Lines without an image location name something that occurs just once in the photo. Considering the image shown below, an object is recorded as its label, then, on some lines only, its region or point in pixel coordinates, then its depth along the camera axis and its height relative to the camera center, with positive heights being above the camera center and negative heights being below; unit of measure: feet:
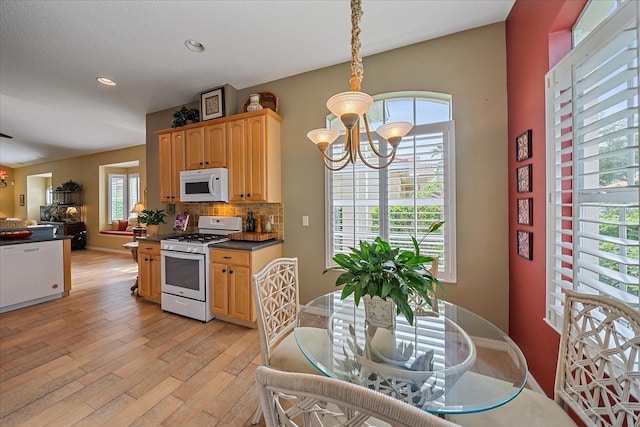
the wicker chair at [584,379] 2.81 -2.10
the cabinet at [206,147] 10.21 +2.86
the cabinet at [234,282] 8.60 -2.44
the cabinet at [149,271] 10.64 -2.47
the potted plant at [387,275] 3.54 -0.95
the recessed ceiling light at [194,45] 7.81 +5.46
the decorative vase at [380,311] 4.06 -1.64
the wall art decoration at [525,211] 5.83 +0.02
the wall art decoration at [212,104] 10.57 +4.79
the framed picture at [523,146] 5.84 +1.61
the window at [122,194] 23.85 +1.97
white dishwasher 9.98 -2.49
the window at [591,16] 4.18 +3.57
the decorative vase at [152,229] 12.15 -0.72
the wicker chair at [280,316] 4.49 -2.13
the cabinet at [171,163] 11.27 +2.37
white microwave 9.95 +1.20
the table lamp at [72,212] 24.26 +0.30
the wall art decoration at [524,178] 5.87 +0.82
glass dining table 2.91 -2.07
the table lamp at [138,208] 19.08 +0.51
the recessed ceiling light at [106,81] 9.86 +5.44
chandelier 4.19 +1.78
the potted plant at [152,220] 12.17 -0.28
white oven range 9.15 -2.32
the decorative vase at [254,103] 9.73 +4.37
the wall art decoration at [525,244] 5.85 -0.79
